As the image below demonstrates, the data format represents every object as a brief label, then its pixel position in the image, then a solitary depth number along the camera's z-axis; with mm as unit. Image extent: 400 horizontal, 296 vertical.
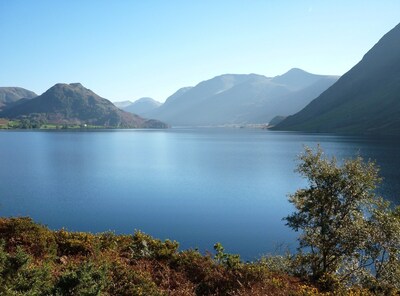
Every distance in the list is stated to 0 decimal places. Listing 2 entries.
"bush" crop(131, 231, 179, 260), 21281
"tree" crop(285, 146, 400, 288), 25234
